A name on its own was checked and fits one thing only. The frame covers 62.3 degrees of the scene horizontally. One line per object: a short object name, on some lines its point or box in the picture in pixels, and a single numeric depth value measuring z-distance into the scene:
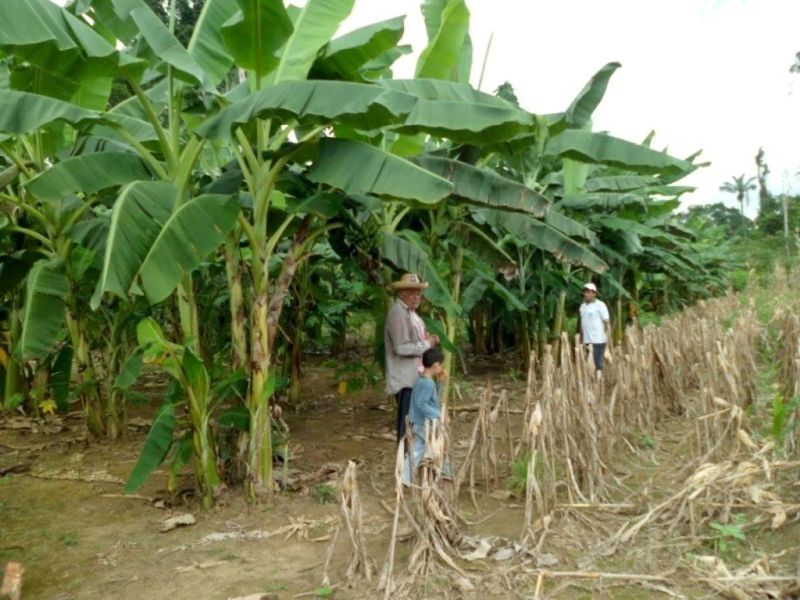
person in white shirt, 8.09
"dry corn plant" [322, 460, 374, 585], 3.61
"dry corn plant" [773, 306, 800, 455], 4.50
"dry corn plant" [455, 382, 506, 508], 4.81
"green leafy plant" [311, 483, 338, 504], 5.13
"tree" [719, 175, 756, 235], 55.59
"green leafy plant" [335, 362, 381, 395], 7.31
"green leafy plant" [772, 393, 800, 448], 4.50
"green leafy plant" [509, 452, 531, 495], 4.72
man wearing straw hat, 5.38
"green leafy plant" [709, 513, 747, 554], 3.69
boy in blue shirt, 4.80
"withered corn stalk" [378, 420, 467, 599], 3.49
